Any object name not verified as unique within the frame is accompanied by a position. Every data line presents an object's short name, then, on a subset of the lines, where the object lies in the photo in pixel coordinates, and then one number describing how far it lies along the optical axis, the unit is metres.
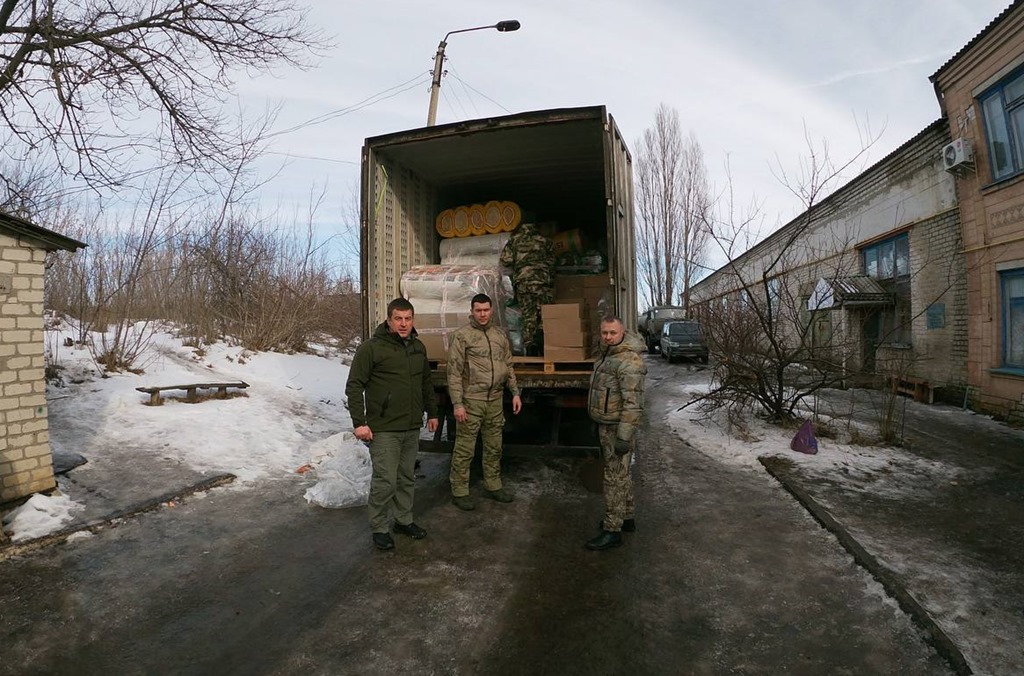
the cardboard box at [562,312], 5.48
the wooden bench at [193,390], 7.27
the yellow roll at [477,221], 7.10
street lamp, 12.42
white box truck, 5.50
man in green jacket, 4.04
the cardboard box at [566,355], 5.46
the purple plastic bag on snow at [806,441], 6.55
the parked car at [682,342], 19.92
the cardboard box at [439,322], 5.68
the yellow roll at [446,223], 7.37
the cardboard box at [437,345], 5.71
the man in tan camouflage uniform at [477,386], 4.88
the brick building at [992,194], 8.71
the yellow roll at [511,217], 6.89
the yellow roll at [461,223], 7.25
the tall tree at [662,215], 30.09
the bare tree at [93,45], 6.39
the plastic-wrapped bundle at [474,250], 6.86
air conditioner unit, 9.62
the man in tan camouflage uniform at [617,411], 3.95
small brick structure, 4.45
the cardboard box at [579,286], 6.78
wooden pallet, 5.48
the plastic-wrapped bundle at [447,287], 5.73
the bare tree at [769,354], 7.32
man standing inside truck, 6.42
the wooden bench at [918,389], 10.98
